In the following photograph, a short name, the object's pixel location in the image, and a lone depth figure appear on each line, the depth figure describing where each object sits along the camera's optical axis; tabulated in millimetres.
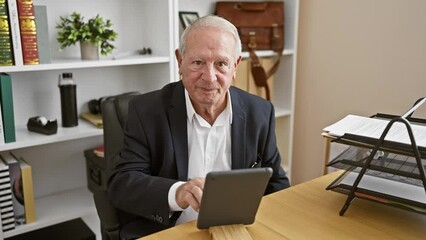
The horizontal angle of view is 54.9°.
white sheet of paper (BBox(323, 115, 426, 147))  971
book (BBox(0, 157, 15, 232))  1766
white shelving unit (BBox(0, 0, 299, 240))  1971
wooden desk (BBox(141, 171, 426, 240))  932
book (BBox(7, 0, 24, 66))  1639
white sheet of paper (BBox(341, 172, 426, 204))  1005
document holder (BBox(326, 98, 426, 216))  927
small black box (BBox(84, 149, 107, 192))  2053
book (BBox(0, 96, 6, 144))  1719
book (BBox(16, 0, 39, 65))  1664
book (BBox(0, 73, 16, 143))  1695
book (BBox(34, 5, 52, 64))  1719
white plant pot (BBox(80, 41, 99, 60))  1950
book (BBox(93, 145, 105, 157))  2097
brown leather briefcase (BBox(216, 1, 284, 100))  2441
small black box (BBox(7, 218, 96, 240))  1908
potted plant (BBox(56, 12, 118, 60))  1930
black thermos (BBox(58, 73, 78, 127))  1954
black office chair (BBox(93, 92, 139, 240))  1465
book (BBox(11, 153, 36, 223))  1847
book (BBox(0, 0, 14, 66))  1625
